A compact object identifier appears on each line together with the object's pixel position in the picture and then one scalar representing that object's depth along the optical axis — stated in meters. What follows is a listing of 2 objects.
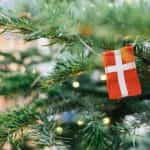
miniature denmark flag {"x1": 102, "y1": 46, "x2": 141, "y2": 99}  0.64
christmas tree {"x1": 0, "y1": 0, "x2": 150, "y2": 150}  0.61
